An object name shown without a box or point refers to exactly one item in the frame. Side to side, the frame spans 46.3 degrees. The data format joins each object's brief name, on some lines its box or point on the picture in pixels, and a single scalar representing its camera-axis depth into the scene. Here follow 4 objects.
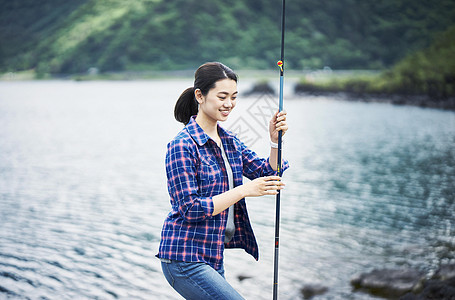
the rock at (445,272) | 6.82
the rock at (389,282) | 6.92
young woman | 2.56
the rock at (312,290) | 7.14
